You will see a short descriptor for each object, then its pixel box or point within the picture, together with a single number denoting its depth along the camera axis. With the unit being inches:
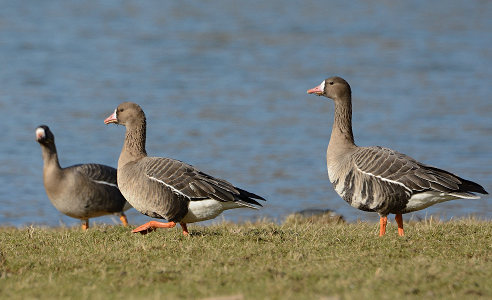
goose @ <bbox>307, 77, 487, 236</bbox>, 776.9
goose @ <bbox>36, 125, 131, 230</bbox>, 997.2
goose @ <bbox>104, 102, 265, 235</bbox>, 786.8
